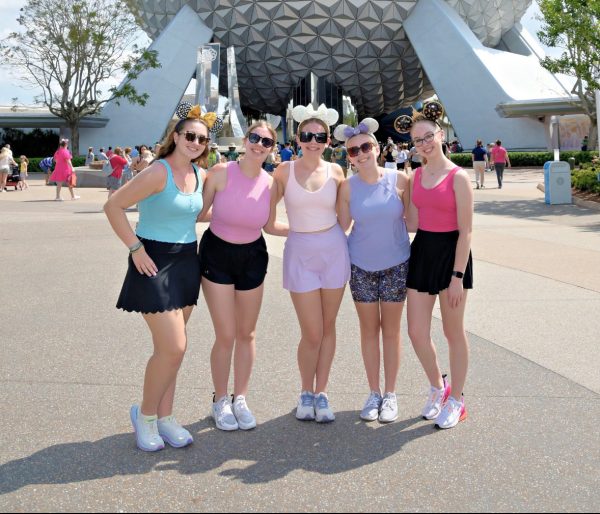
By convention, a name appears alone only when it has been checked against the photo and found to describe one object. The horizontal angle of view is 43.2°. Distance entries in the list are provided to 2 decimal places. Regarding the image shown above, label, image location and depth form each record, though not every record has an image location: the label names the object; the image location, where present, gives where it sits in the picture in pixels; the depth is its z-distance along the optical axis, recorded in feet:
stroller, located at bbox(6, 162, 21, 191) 88.53
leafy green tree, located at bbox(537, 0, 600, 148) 67.26
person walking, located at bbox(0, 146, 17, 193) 84.12
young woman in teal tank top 12.64
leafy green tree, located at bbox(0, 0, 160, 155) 126.82
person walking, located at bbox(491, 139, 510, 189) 79.26
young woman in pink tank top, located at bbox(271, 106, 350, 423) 14.16
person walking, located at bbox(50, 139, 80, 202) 66.28
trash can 56.13
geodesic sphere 149.59
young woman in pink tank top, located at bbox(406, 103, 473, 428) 13.69
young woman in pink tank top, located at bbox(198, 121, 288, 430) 13.79
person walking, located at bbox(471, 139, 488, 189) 77.41
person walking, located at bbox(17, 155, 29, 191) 90.33
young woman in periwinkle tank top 14.26
